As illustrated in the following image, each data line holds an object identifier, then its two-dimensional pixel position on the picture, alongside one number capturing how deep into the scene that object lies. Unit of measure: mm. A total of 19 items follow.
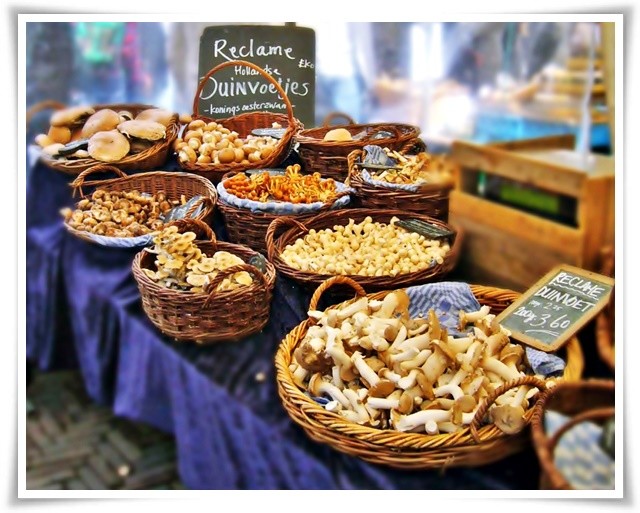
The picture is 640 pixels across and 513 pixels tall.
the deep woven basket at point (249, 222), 1789
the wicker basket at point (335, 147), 1806
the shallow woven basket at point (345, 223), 1646
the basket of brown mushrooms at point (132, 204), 1762
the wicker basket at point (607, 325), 1529
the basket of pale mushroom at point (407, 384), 1265
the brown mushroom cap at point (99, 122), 1870
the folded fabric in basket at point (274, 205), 1774
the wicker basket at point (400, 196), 1737
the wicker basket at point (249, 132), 1916
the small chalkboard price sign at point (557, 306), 1504
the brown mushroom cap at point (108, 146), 1863
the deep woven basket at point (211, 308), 1525
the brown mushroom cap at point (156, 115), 1907
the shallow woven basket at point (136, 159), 1829
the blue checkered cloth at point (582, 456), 1272
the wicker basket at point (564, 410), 1222
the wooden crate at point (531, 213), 1521
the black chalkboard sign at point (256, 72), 1775
